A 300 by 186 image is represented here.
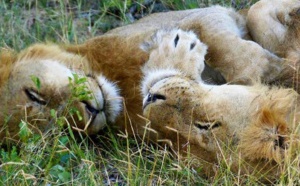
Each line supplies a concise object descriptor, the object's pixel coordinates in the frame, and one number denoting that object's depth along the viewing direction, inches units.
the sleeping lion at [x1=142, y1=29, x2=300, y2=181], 278.8
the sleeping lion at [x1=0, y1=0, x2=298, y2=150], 312.0
